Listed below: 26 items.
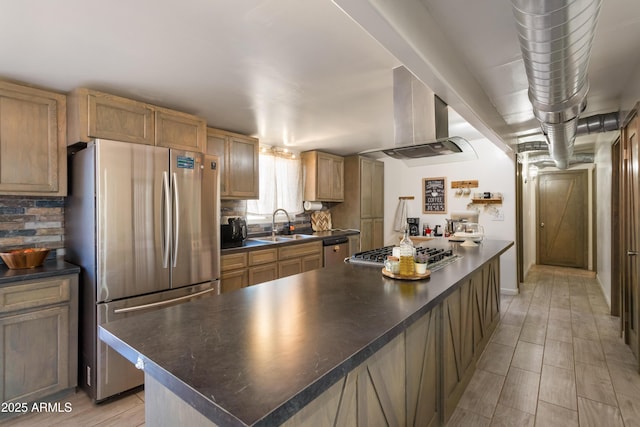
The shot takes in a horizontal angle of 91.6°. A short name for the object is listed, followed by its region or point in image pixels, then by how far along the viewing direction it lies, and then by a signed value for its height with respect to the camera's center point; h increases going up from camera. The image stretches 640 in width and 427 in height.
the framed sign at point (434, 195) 5.09 +0.27
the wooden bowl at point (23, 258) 2.17 -0.30
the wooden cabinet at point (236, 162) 3.56 +0.62
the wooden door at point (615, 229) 3.39 -0.21
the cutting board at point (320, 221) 5.25 -0.14
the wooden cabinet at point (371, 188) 5.38 +0.43
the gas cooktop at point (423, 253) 2.26 -0.36
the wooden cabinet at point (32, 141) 2.18 +0.54
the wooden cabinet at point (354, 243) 4.93 -0.50
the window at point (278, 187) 4.51 +0.40
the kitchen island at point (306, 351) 0.76 -0.42
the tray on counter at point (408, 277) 1.84 -0.39
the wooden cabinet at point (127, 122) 2.34 +0.77
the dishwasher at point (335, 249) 4.44 -0.54
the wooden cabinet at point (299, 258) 3.80 -0.58
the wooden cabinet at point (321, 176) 4.96 +0.59
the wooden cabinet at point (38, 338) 1.99 -0.83
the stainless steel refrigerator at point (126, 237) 2.21 -0.18
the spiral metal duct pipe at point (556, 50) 1.09 +0.70
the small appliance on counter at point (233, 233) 3.67 -0.23
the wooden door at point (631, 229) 2.45 -0.16
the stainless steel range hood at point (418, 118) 2.16 +0.67
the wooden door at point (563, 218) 6.46 -0.17
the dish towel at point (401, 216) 5.45 -0.07
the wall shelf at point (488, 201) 4.59 +0.15
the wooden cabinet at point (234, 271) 3.15 -0.61
